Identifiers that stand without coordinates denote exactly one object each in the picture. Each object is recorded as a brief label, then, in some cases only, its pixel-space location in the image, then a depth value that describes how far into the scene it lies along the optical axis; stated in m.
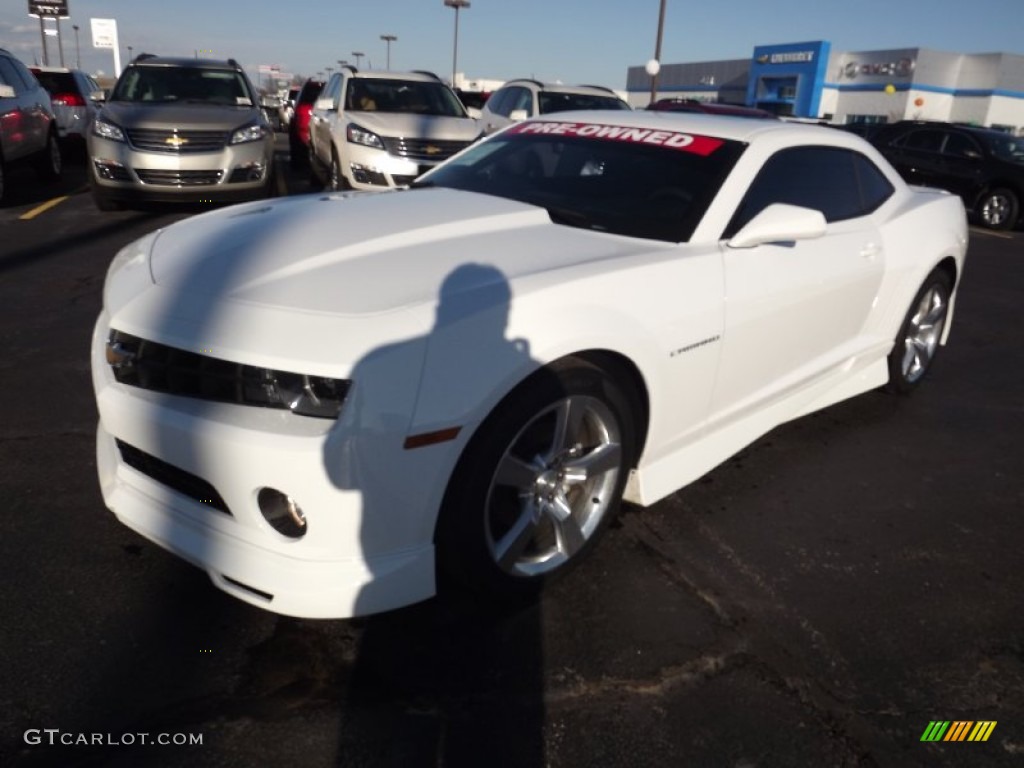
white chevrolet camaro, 2.12
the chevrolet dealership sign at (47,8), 35.78
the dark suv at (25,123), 9.61
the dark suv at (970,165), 13.19
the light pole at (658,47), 24.98
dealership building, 48.16
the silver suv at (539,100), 12.15
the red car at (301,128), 14.04
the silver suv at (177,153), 8.34
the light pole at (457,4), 45.03
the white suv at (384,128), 9.16
